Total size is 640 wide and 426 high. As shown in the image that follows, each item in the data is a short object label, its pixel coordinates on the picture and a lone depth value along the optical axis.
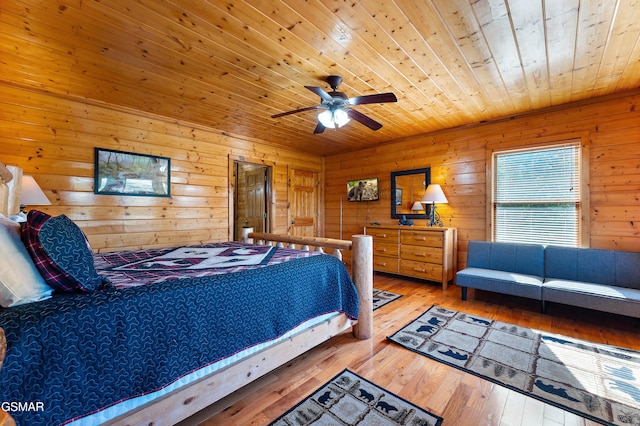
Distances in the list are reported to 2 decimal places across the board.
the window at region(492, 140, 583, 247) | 3.26
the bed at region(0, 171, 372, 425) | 0.96
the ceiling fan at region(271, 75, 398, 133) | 2.24
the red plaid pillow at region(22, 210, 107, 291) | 1.11
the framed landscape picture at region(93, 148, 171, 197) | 3.15
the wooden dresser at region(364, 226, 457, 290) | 3.86
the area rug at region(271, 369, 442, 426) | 1.46
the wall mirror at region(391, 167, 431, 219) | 4.45
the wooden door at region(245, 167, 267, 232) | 5.01
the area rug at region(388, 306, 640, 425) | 1.61
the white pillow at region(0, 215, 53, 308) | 1.03
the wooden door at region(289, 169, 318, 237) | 5.30
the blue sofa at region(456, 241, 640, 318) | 2.55
